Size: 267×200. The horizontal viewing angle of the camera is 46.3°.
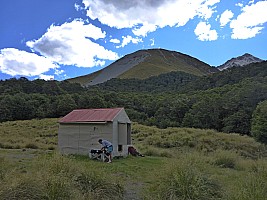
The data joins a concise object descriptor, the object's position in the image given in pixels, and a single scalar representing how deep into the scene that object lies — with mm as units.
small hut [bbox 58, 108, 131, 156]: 17562
